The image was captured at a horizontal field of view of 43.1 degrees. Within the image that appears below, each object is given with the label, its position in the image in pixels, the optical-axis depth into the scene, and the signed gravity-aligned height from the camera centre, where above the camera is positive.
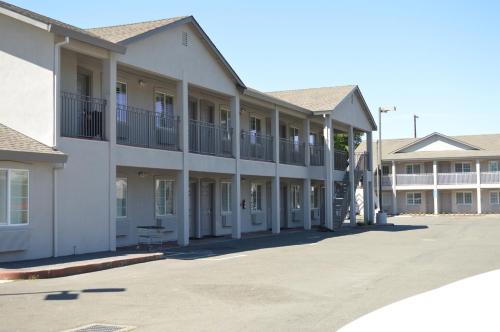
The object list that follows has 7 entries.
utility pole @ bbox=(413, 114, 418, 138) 85.75 +9.96
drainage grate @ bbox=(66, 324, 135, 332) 7.91 -1.59
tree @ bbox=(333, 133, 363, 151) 59.88 +5.51
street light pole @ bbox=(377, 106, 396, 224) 38.50 +0.43
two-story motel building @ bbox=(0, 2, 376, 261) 15.49 +2.01
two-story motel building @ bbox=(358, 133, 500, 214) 55.25 +2.01
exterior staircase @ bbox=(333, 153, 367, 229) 31.94 -0.08
